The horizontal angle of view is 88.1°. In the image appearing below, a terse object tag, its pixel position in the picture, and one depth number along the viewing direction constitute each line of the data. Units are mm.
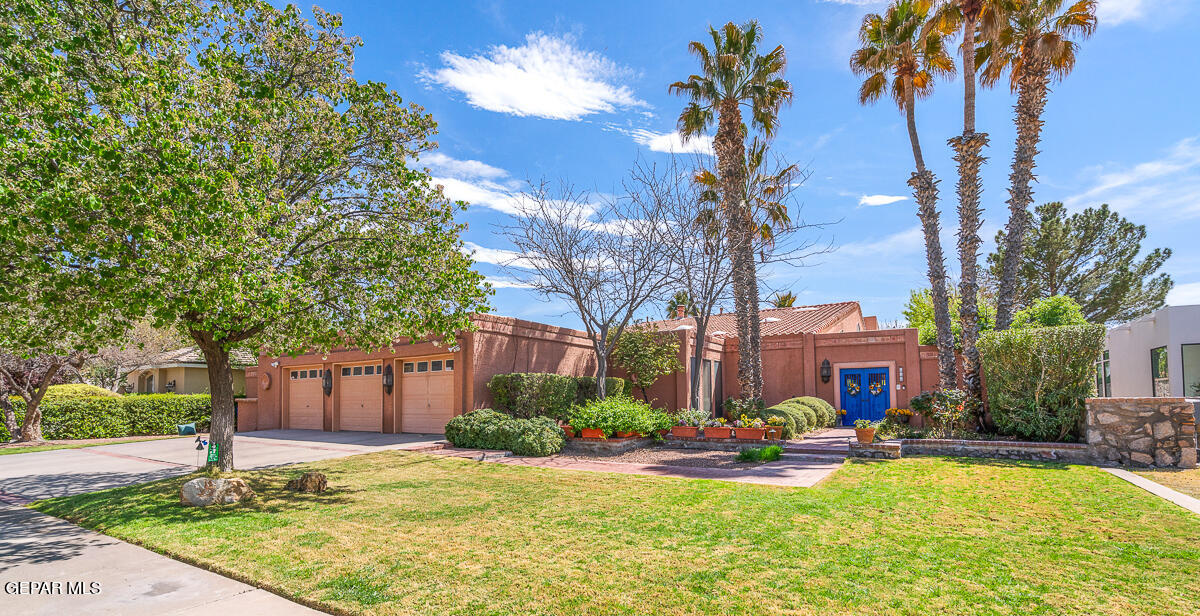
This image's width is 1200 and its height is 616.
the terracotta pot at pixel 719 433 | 13867
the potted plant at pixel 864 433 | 12312
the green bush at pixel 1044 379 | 11750
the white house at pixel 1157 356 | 15898
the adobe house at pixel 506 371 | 16766
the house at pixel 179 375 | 28453
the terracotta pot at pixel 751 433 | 13648
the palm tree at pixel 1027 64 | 14242
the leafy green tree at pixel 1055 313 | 19875
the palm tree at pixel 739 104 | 16516
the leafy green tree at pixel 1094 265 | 27438
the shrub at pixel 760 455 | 11686
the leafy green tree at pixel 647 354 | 17859
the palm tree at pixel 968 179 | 14516
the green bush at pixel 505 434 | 12945
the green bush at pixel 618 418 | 14008
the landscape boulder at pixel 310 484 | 8781
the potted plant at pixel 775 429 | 13875
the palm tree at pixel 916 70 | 14867
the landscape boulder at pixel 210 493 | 7746
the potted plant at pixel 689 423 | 14203
